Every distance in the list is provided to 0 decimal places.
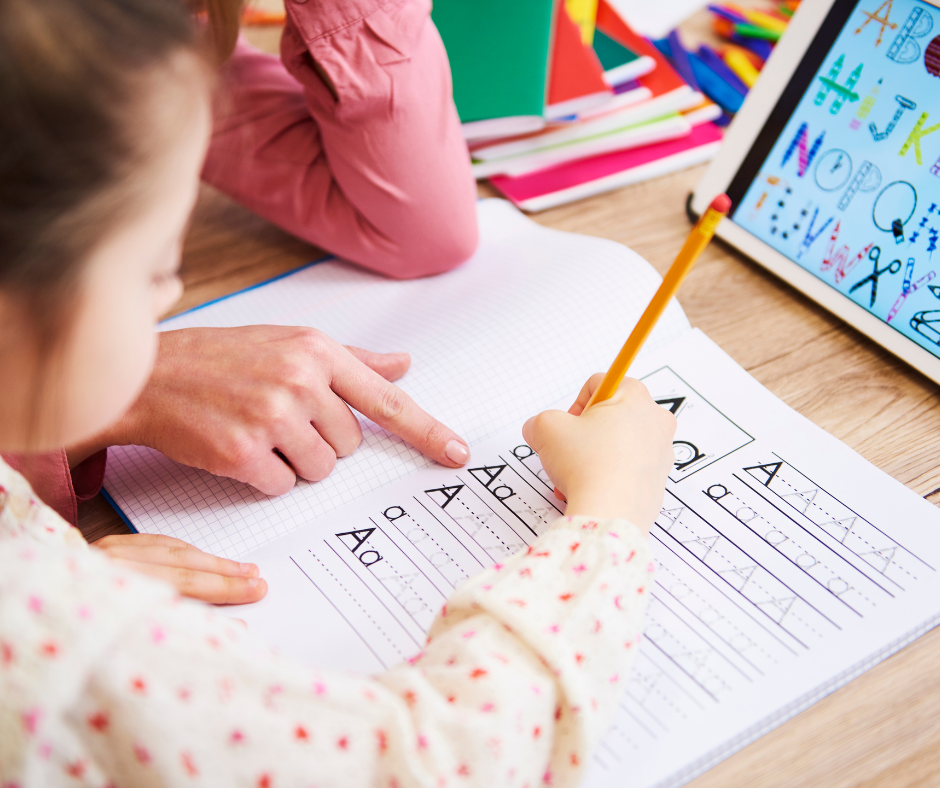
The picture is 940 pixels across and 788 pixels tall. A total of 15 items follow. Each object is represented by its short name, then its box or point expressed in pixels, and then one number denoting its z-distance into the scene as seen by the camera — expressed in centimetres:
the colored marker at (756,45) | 94
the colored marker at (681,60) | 89
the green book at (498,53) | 77
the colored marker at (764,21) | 96
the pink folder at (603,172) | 78
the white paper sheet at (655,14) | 97
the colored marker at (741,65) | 90
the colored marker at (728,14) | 97
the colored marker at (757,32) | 95
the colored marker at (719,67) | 88
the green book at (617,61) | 85
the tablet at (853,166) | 58
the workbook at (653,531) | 41
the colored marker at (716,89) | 87
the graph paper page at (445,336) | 51
